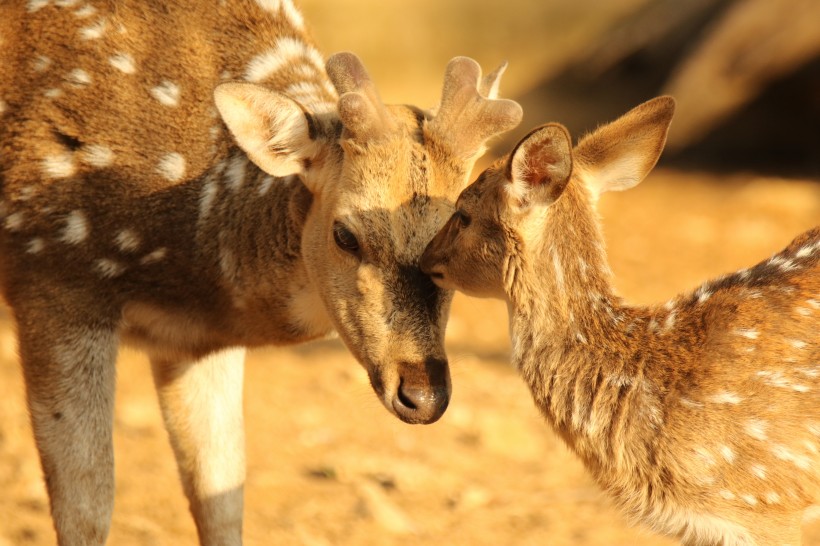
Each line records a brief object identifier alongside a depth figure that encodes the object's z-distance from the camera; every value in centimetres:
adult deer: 984
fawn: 898
